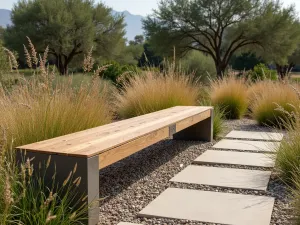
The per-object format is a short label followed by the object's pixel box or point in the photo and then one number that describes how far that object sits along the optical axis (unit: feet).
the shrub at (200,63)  55.72
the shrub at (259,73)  40.53
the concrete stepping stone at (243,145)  15.30
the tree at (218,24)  55.62
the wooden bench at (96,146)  7.18
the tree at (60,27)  58.18
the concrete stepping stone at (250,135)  18.08
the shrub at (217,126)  18.17
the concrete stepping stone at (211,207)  8.18
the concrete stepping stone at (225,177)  10.56
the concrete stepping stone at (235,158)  12.97
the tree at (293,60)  93.82
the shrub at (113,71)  37.22
